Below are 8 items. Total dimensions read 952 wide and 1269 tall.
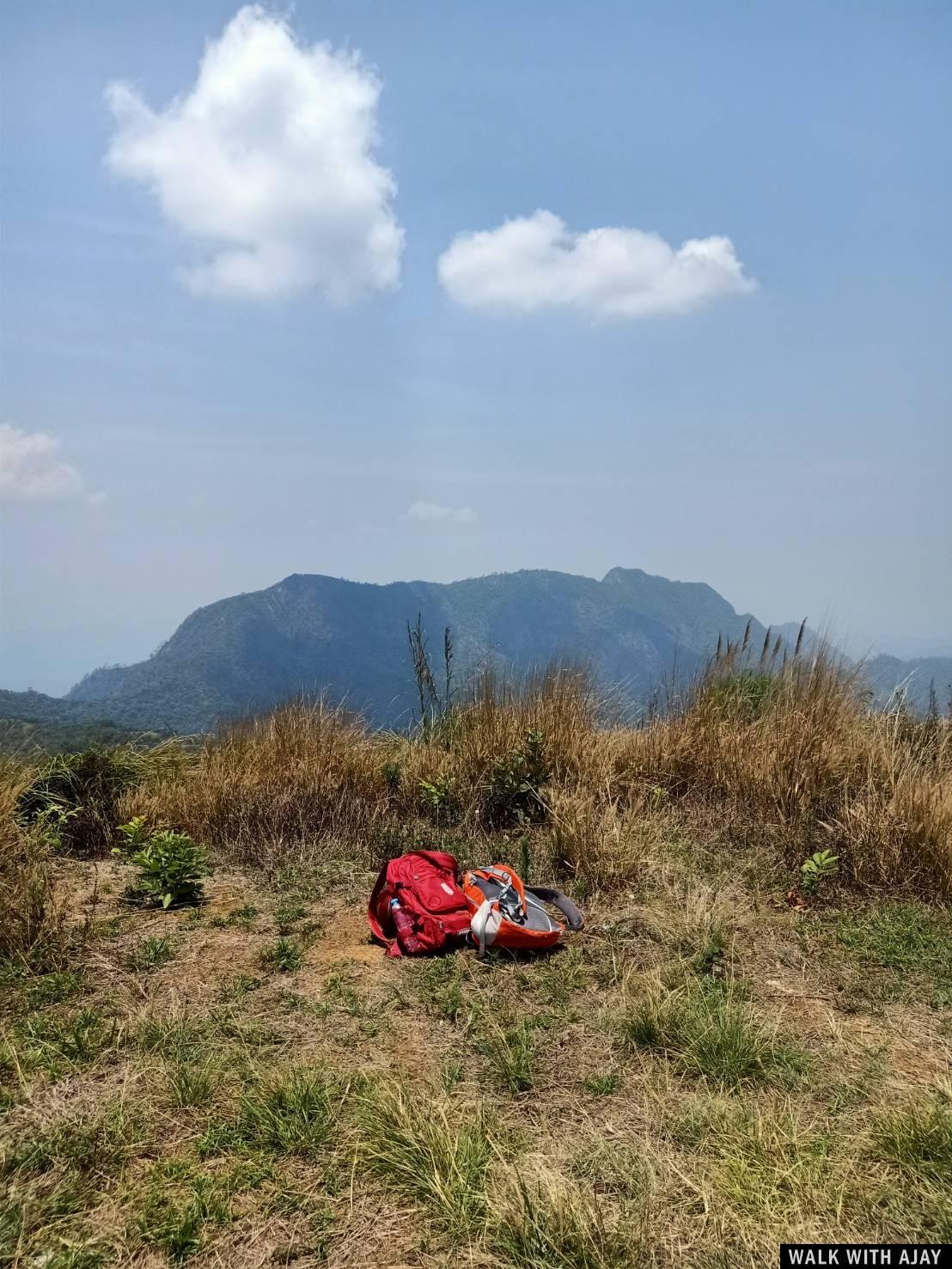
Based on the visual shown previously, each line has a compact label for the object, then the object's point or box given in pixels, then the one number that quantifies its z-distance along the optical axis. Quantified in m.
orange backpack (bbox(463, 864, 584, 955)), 3.98
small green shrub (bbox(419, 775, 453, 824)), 6.35
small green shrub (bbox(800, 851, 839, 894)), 4.79
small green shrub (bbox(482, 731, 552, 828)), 6.29
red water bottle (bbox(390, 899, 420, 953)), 4.08
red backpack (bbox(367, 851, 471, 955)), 4.09
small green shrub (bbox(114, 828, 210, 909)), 4.82
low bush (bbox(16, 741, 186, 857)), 6.07
